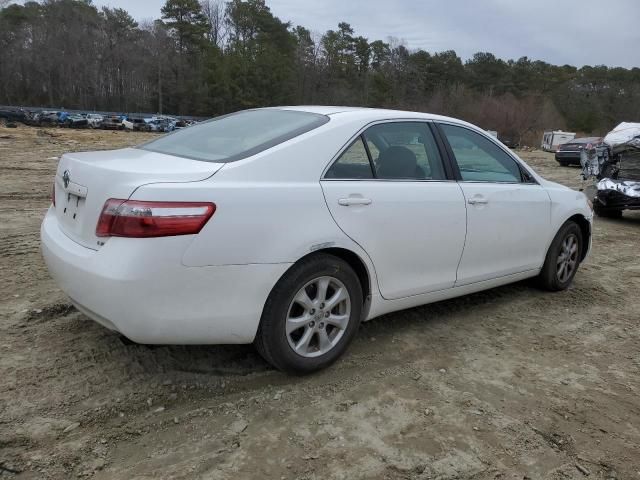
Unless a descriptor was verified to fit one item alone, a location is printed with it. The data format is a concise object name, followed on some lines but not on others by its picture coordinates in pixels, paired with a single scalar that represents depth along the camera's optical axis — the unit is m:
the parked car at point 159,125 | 45.22
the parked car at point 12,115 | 38.56
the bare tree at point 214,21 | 87.94
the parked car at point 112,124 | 43.47
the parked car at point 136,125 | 44.00
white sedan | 2.60
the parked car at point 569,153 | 22.80
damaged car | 9.51
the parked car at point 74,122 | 41.12
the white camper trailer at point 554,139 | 47.47
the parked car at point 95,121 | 42.72
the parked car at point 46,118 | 39.38
